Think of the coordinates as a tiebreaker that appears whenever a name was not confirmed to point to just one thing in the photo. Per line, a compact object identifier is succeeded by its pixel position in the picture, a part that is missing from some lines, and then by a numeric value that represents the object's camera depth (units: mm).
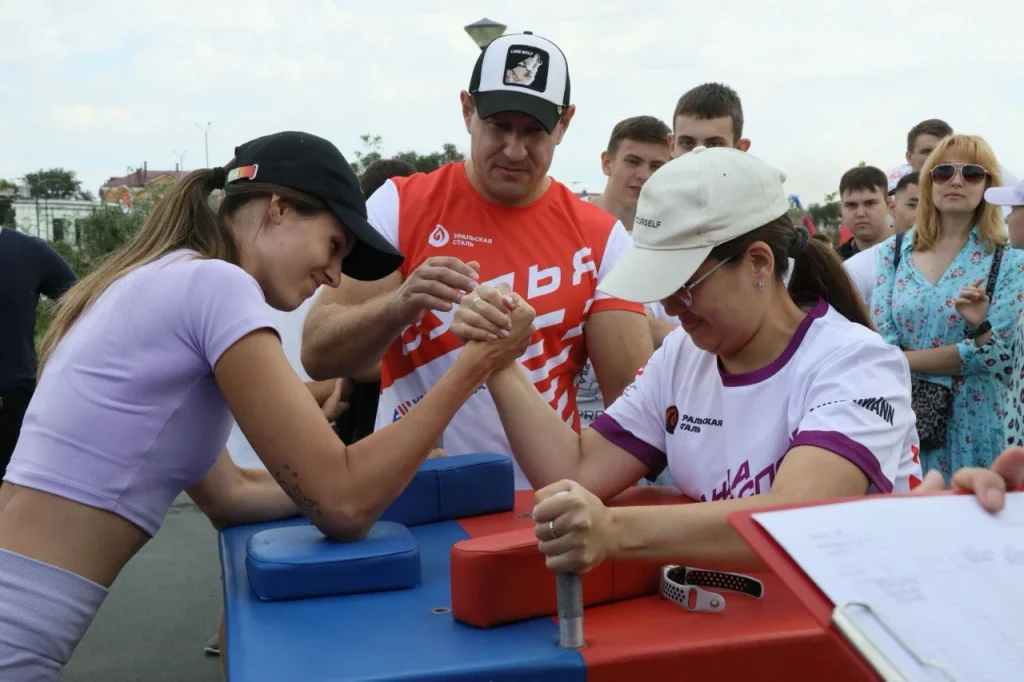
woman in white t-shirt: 1499
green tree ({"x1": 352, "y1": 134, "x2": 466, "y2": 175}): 24578
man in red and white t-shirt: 2570
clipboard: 793
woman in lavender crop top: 1647
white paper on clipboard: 815
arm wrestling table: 1295
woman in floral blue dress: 3617
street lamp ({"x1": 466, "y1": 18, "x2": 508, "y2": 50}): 9883
